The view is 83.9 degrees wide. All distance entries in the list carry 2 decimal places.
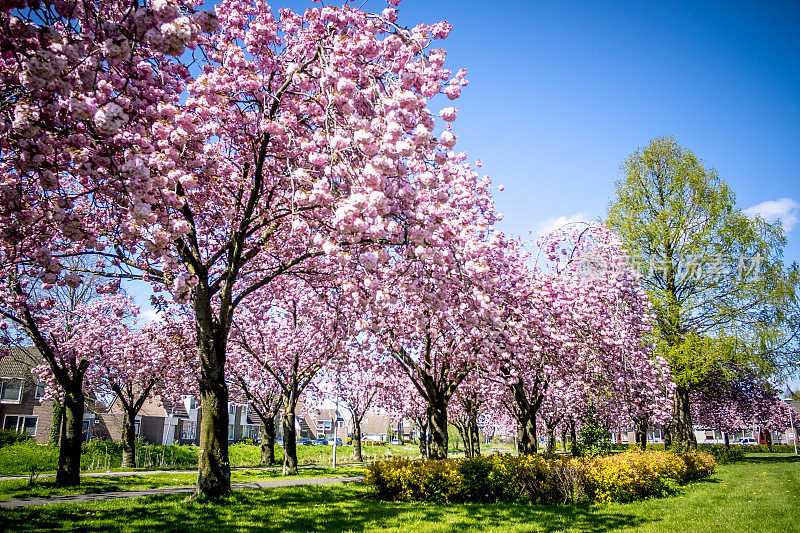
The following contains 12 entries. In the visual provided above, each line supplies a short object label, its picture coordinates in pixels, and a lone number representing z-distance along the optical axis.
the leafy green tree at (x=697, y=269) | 20.77
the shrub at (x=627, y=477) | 11.99
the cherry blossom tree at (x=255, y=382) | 23.83
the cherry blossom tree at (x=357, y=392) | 29.27
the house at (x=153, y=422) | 45.00
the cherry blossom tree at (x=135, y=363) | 19.98
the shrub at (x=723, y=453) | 30.33
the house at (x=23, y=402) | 37.22
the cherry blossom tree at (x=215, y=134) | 5.43
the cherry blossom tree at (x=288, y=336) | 18.62
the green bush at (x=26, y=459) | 24.72
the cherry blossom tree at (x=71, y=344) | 14.93
